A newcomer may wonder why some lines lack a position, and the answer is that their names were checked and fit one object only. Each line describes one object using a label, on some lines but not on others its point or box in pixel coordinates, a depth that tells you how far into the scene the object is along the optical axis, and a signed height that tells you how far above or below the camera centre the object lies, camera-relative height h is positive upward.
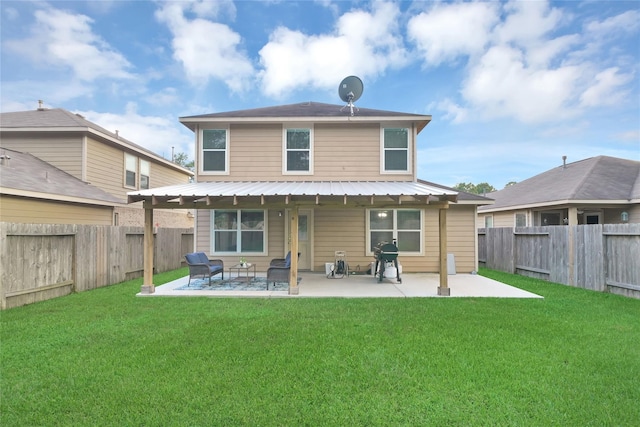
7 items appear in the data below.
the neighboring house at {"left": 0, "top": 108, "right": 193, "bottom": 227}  11.12 +2.88
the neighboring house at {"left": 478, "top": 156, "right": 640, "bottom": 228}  12.00 +1.13
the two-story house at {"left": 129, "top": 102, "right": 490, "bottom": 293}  9.99 +1.53
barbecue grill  8.48 -0.96
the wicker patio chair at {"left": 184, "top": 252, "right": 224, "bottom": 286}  7.98 -1.18
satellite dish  10.70 +4.81
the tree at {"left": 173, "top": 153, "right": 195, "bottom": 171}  39.25 +8.36
